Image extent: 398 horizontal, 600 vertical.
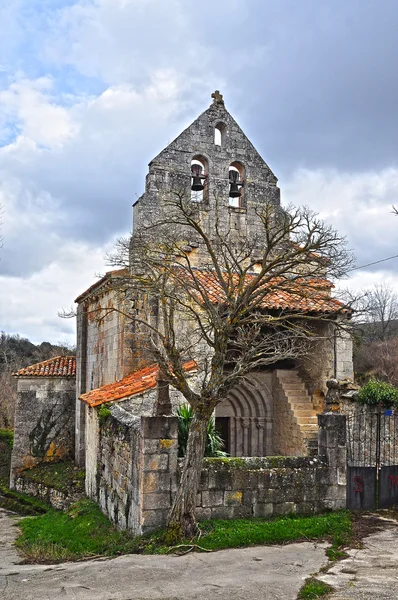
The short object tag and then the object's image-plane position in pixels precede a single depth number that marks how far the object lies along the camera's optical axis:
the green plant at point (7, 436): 28.45
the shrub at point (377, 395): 13.71
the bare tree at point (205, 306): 8.42
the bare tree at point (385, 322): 42.12
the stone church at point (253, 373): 14.32
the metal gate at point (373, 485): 10.00
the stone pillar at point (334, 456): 9.60
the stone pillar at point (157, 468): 8.48
